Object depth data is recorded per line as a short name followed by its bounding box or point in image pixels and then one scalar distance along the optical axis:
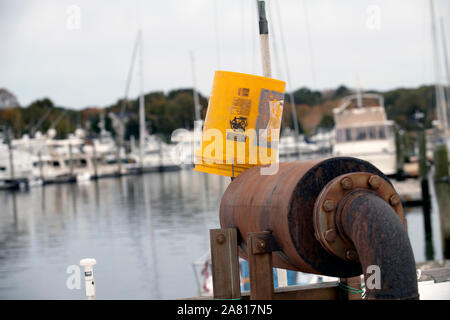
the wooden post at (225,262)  4.02
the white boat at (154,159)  127.19
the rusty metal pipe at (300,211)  3.49
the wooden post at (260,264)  3.70
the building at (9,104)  156.35
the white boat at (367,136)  38.66
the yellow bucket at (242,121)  4.27
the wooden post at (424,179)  29.98
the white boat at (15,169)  94.86
